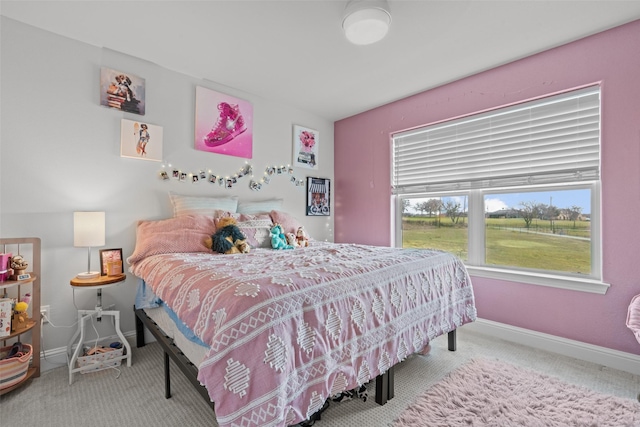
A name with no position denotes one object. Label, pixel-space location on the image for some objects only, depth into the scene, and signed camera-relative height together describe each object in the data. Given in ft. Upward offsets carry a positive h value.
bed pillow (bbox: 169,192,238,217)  8.52 +0.30
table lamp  6.62 -0.37
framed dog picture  7.65 +3.39
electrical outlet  6.86 -2.35
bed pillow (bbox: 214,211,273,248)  8.53 -0.37
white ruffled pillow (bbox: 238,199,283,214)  10.08 +0.31
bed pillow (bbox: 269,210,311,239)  9.76 -0.21
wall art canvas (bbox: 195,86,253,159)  9.44 +3.14
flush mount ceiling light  5.75 +4.03
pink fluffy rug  4.91 -3.49
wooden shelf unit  6.15 -1.74
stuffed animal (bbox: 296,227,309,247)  9.46 -0.77
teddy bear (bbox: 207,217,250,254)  7.50 -0.65
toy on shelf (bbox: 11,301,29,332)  5.96 -2.21
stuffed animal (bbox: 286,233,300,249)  9.01 -0.82
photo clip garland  8.91 +1.32
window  7.56 +0.85
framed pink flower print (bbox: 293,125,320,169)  12.16 +2.97
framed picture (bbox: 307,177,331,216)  12.75 +0.86
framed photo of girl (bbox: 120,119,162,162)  7.97 +2.11
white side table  6.31 -2.35
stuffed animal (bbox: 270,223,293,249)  8.66 -0.73
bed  3.32 -1.54
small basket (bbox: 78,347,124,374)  6.45 -3.34
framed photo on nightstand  7.14 -1.22
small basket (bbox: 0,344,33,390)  5.53 -3.07
